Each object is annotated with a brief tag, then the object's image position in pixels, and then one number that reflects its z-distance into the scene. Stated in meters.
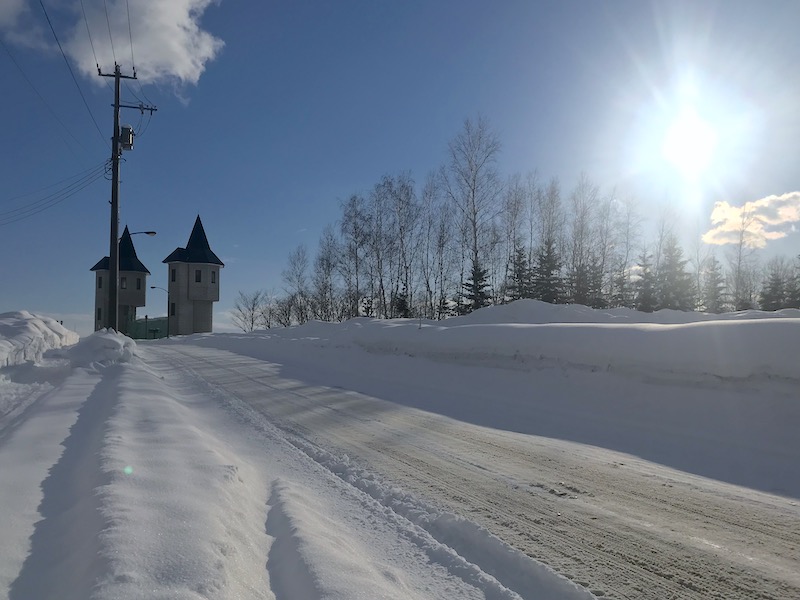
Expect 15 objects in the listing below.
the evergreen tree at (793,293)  44.31
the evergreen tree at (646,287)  40.16
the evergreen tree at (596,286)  40.44
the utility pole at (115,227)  19.42
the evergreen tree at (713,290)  48.06
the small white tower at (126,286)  54.50
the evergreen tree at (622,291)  43.75
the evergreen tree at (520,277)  40.19
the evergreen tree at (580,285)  40.34
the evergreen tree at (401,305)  41.09
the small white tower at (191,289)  53.69
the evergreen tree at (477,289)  35.78
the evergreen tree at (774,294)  45.63
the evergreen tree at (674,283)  39.72
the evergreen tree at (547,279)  39.31
